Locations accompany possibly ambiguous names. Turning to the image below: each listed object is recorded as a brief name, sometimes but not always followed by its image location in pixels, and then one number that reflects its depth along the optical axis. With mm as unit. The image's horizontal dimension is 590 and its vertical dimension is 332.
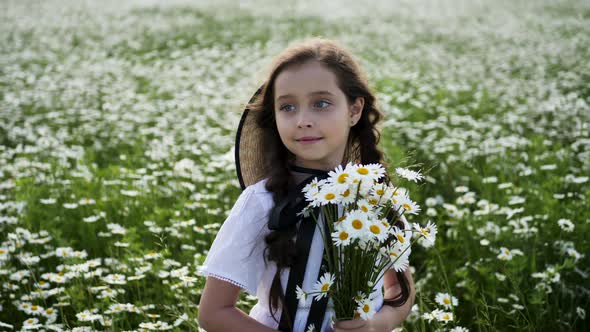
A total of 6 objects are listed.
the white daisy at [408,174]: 2031
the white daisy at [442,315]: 2277
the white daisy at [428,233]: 2048
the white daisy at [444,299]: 2349
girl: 2085
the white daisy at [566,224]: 2679
